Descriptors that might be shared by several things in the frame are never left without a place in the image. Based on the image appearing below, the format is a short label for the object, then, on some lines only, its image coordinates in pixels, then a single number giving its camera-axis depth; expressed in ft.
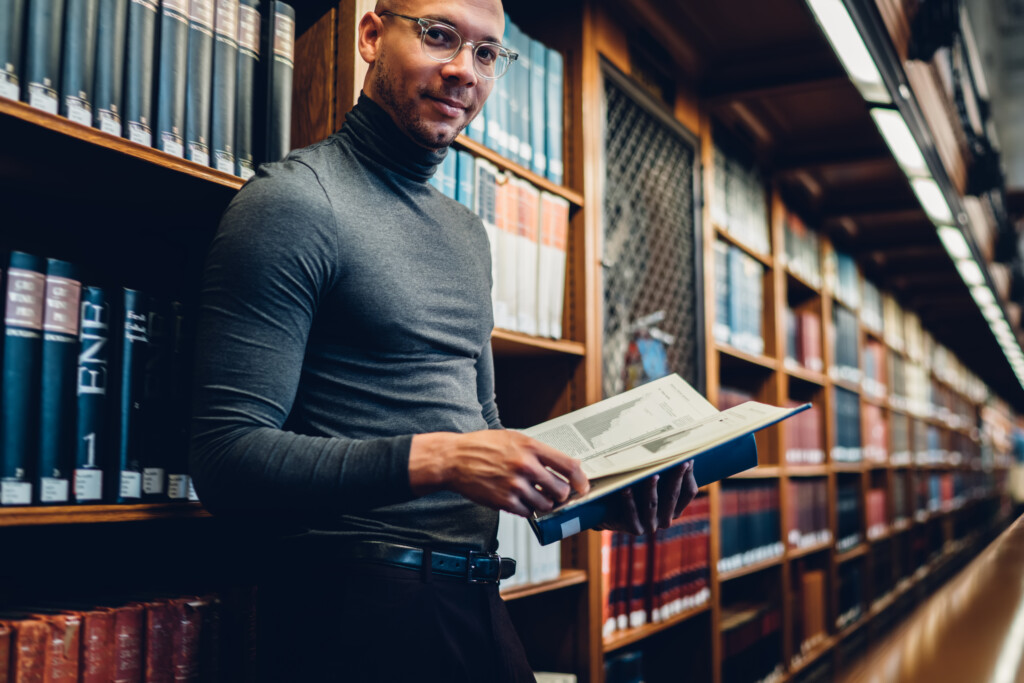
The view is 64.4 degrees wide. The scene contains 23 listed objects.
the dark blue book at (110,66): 3.22
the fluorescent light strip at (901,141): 7.67
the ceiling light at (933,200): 9.91
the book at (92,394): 3.10
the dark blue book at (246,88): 3.78
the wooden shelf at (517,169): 5.18
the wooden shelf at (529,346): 5.32
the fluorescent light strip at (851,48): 5.86
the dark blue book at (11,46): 2.91
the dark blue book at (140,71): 3.33
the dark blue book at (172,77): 3.44
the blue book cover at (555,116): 6.23
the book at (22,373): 2.91
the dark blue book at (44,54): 2.99
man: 2.70
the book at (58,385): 3.00
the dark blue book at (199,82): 3.56
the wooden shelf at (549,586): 5.19
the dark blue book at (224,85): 3.66
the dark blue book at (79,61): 3.11
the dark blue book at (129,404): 3.20
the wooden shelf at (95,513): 2.84
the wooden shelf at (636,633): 6.37
